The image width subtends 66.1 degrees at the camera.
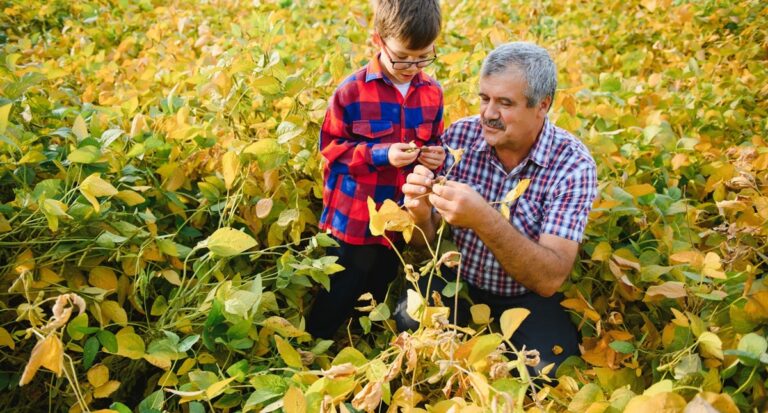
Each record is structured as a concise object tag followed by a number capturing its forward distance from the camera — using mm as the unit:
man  1350
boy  1372
